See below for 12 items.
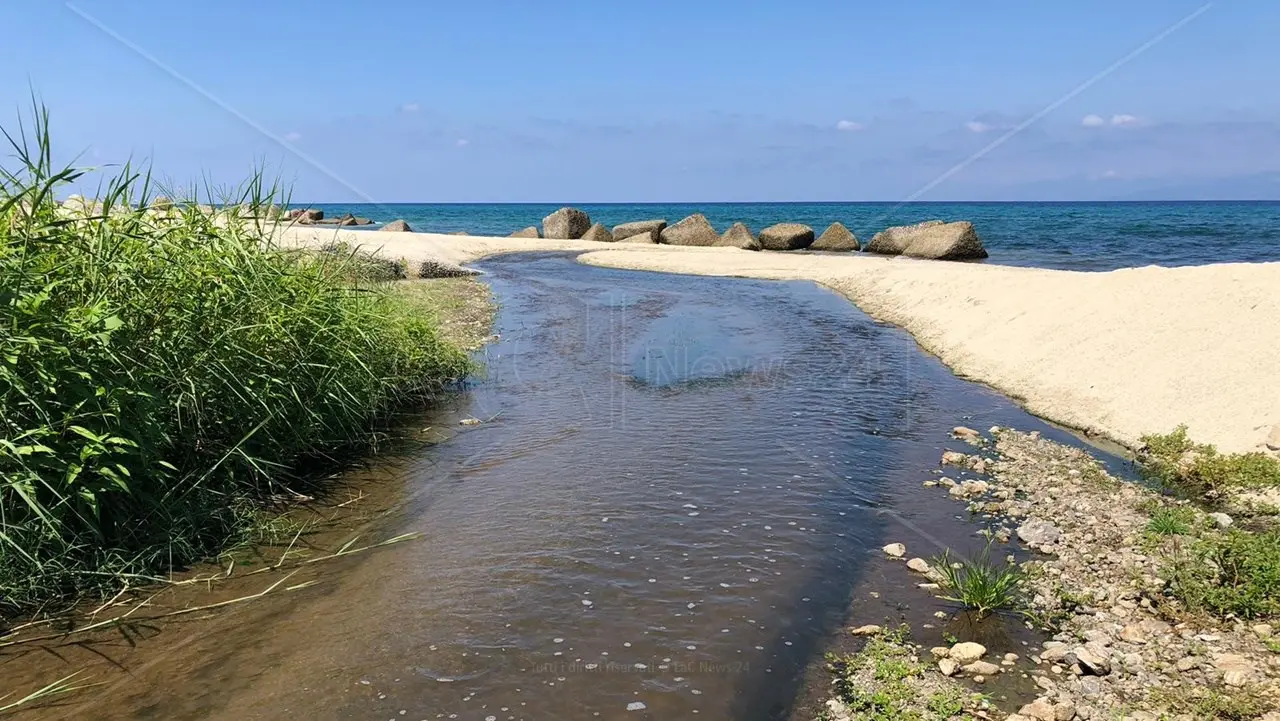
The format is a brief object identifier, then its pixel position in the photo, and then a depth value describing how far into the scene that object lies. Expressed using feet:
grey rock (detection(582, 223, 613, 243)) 168.14
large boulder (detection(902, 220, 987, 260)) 121.90
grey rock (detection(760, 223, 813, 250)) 146.30
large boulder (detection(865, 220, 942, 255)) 132.05
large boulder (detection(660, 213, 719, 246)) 155.53
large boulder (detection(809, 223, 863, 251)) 146.30
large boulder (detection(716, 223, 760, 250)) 147.84
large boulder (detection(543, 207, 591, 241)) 176.35
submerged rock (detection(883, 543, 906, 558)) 22.61
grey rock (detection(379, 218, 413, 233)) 184.75
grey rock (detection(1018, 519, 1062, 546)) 23.11
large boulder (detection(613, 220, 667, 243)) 167.07
